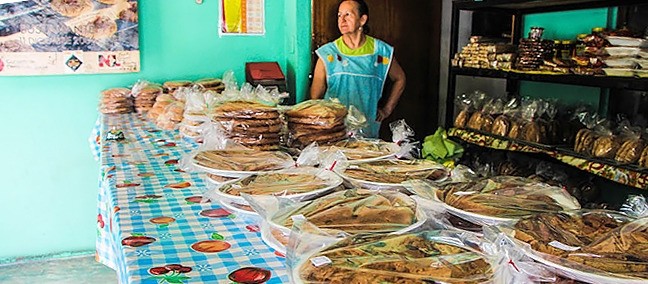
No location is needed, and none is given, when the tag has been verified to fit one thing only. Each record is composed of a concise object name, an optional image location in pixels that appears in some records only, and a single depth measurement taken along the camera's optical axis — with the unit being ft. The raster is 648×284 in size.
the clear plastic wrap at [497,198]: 3.71
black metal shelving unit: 6.65
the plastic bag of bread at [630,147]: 6.84
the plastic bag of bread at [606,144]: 7.11
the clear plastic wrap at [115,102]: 10.45
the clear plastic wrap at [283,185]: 4.35
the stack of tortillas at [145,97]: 10.44
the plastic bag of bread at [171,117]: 8.77
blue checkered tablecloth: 3.36
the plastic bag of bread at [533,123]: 8.25
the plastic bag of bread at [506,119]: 8.74
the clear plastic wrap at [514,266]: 2.77
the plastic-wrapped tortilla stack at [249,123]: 6.59
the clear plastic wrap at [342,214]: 3.55
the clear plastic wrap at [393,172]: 4.83
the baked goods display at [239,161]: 5.25
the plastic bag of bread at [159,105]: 9.46
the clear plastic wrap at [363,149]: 5.83
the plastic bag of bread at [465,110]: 9.62
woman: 10.87
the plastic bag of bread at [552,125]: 8.21
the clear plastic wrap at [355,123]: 7.30
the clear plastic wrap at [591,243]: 2.71
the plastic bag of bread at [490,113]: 9.09
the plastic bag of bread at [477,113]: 9.29
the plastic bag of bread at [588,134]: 7.44
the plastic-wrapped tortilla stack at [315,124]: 6.74
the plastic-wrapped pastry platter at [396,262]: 2.72
